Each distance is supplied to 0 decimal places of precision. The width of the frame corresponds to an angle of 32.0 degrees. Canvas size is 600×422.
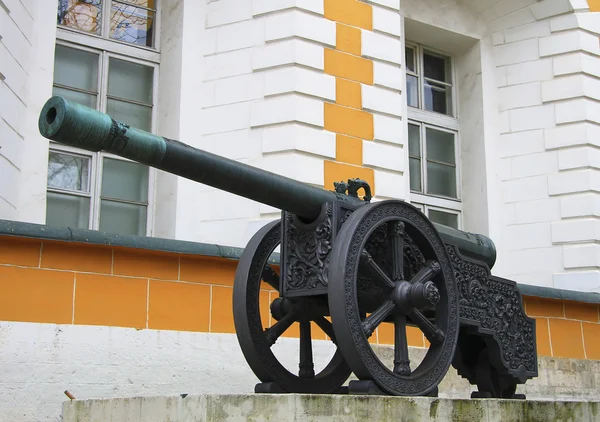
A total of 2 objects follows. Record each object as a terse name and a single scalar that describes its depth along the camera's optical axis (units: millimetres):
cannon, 5074
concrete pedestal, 4645
